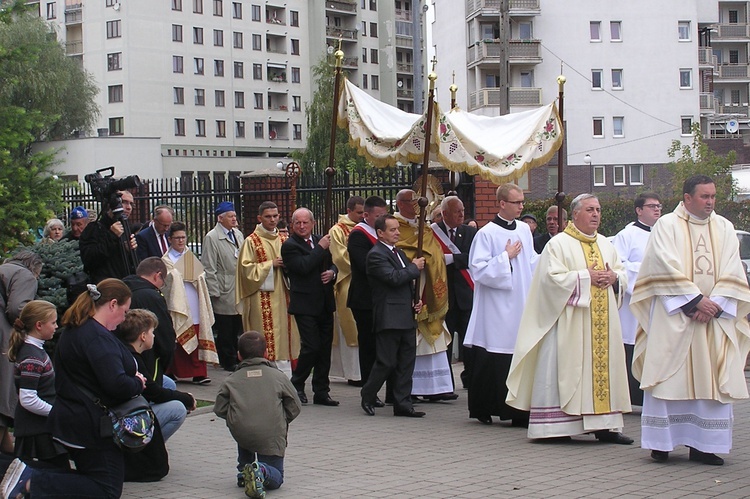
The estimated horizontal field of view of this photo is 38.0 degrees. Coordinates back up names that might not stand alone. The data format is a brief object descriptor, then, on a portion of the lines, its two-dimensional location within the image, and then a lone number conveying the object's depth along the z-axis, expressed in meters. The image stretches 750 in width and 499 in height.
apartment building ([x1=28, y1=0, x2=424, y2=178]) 68.62
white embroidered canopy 10.73
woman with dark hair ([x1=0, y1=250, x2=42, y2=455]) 7.93
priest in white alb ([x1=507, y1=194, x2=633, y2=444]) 8.76
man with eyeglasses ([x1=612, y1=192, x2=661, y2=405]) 10.64
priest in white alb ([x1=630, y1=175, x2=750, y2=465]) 7.91
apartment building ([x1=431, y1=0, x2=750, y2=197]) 55.62
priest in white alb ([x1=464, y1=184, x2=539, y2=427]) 9.80
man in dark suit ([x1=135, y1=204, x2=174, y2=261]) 12.30
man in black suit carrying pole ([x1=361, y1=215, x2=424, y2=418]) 10.06
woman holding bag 6.56
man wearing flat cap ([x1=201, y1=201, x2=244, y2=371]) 13.48
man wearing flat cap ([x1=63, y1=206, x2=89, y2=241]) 12.24
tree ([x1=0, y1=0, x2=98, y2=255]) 9.92
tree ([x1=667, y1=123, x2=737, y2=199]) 36.44
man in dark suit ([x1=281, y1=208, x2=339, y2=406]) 10.88
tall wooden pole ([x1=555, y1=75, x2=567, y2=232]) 10.66
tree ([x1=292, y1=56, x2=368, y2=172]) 56.94
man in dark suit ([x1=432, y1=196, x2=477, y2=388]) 11.02
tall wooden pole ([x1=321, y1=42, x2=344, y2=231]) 11.30
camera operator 10.13
